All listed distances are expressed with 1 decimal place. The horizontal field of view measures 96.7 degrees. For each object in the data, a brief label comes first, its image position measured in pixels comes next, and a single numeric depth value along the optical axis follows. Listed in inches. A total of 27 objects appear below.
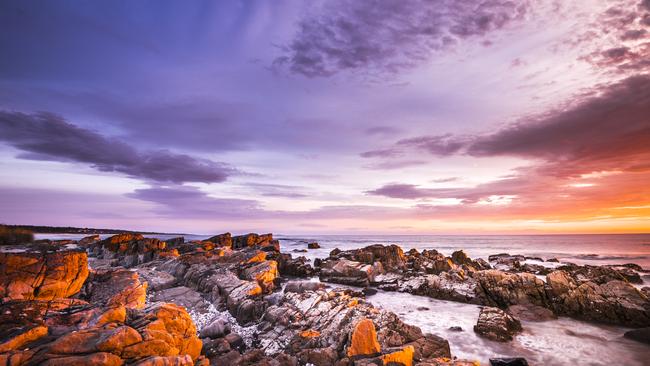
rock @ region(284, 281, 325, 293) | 804.0
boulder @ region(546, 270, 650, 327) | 661.9
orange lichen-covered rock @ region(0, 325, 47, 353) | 271.2
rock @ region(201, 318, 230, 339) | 516.1
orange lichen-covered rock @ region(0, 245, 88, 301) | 504.6
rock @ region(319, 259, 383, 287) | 1148.4
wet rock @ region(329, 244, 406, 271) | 1307.8
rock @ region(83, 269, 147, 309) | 575.5
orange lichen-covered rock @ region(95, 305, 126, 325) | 345.0
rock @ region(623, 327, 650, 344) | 560.9
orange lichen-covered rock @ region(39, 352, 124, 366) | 262.1
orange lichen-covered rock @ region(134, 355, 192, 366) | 284.5
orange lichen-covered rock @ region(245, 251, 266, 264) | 1151.2
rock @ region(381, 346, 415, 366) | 379.6
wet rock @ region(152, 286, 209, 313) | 692.2
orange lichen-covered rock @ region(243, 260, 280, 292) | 907.7
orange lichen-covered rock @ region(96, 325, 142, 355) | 290.5
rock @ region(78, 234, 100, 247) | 2005.5
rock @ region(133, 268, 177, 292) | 832.2
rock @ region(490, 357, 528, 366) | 446.0
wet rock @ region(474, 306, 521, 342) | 576.4
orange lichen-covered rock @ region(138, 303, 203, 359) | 358.6
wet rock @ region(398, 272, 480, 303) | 873.5
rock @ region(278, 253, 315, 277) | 1350.9
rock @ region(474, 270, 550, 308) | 776.9
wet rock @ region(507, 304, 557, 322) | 701.9
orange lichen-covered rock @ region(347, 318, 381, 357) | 428.1
